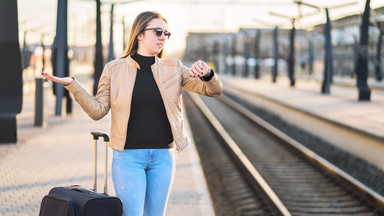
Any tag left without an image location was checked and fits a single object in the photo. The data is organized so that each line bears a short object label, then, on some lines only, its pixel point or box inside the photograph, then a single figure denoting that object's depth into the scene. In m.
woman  3.72
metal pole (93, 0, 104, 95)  23.76
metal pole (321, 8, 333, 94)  25.80
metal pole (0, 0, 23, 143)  11.71
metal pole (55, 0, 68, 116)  17.66
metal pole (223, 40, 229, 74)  71.56
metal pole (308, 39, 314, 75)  53.56
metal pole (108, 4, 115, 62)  32.29
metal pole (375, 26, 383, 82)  34.48
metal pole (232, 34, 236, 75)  62.95
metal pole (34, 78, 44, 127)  15.15
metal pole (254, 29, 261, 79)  48.59
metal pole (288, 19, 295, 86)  34.08
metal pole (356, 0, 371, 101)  20.91
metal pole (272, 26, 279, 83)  40.69
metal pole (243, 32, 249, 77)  55.31
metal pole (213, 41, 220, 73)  77.89
